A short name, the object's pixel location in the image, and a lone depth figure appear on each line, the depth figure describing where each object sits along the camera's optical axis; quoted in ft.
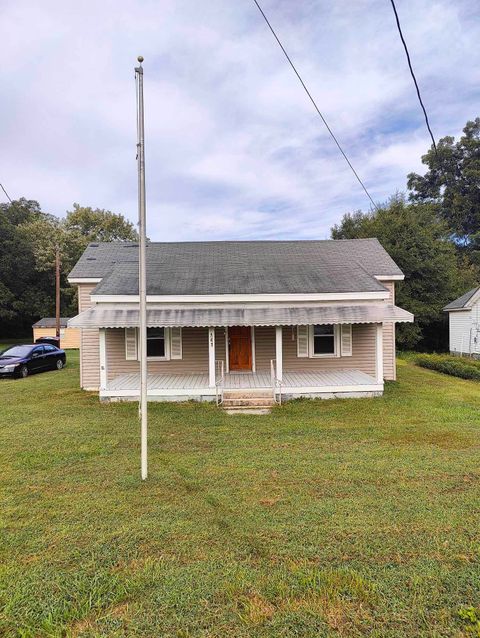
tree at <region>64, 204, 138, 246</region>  138.82
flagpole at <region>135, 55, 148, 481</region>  16.35
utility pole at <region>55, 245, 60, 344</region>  87.92
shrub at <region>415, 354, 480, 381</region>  48.08
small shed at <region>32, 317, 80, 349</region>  99.84
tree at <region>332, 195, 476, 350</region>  81.01
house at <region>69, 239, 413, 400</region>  34.45
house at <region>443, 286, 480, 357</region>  66.39
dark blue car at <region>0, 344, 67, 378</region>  49.60
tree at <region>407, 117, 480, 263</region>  142.82
